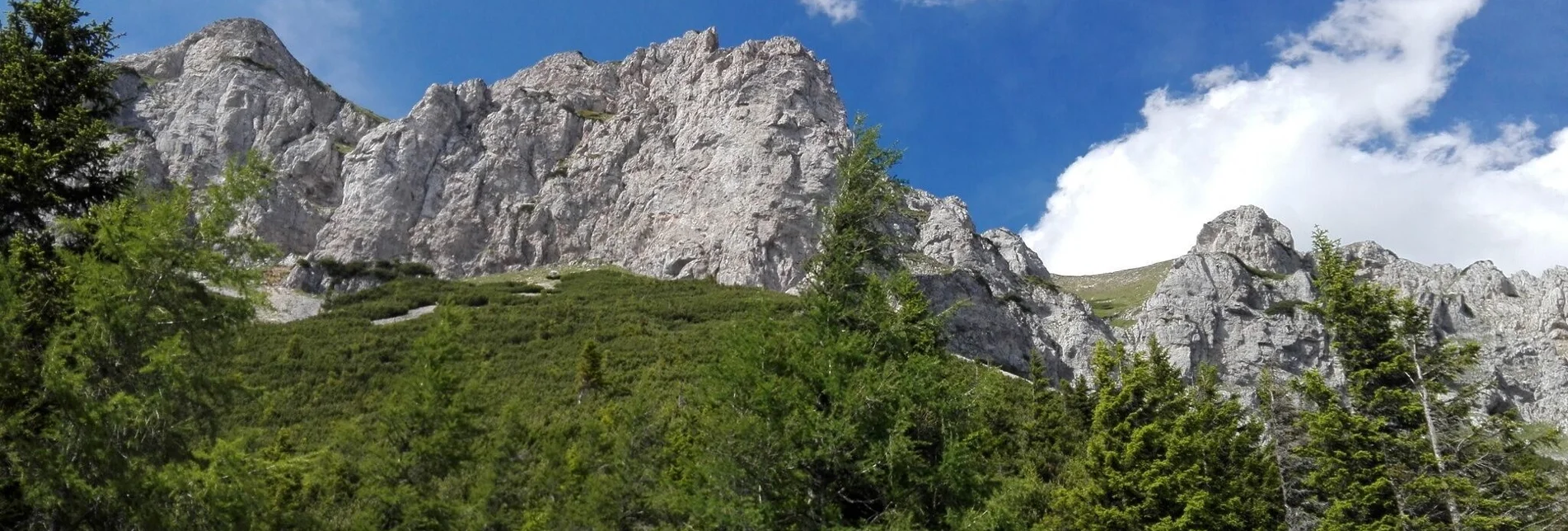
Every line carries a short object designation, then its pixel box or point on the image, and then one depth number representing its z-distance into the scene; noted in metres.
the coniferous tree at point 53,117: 11.80
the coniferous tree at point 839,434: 12.98
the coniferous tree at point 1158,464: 19.88
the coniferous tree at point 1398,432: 18.56
